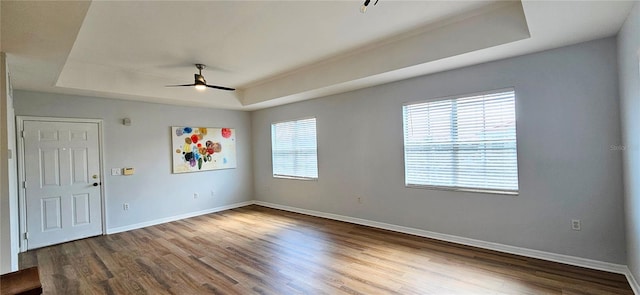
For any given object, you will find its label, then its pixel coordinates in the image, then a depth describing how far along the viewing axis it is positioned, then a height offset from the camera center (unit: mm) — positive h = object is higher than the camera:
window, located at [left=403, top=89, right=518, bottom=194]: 3533 -7
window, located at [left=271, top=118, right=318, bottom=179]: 5941 -9
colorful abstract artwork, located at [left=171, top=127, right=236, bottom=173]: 5906 +83
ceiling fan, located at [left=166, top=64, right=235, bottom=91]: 4219 +1037
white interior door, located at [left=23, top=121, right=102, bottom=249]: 4320 -382
